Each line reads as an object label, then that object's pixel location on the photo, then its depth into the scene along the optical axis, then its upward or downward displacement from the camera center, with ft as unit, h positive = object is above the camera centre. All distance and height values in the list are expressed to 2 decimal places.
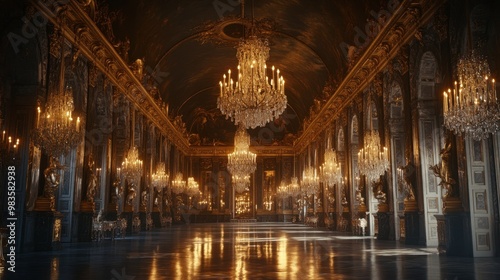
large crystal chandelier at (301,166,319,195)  82.74 +3.64
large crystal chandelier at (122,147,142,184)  55.31 +4.30
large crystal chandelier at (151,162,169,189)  75.56 +3.83
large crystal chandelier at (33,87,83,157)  31.99 +5.21
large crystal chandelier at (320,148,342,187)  66.39 +4.50
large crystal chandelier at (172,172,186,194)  95.66 +3.20
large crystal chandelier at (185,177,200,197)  103.20 +2.73
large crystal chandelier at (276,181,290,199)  111.96 +2.22
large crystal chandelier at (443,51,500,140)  25.09 +5.66
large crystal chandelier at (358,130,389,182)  46.11 +4.35
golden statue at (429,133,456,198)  31.32 +2.10
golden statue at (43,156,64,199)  34.40 +1.66
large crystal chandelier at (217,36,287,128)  38.63 +9.25
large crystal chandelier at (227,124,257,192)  64.80 +6.34
